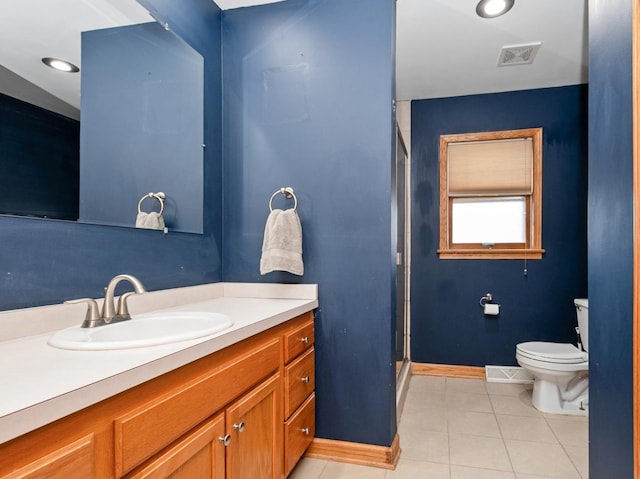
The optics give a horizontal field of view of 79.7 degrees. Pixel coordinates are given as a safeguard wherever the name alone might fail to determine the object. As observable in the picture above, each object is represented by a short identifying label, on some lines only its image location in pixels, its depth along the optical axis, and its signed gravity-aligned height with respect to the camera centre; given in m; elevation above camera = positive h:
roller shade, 3.22 +0.61
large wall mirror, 1.12 +0.44
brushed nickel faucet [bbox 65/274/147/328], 1.17 -0.23
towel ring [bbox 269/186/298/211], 1.98 +0.23
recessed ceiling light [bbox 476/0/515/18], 2.09 +1.29
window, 3.19 +0.37
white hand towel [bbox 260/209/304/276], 1.81 -0.03
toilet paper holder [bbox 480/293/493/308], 3.23 -0.52
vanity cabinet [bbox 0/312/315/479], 0.66 -0.45
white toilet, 2.50 -0.94
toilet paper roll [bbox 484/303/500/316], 3.16 -0.59
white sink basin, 0.92 -0.28
